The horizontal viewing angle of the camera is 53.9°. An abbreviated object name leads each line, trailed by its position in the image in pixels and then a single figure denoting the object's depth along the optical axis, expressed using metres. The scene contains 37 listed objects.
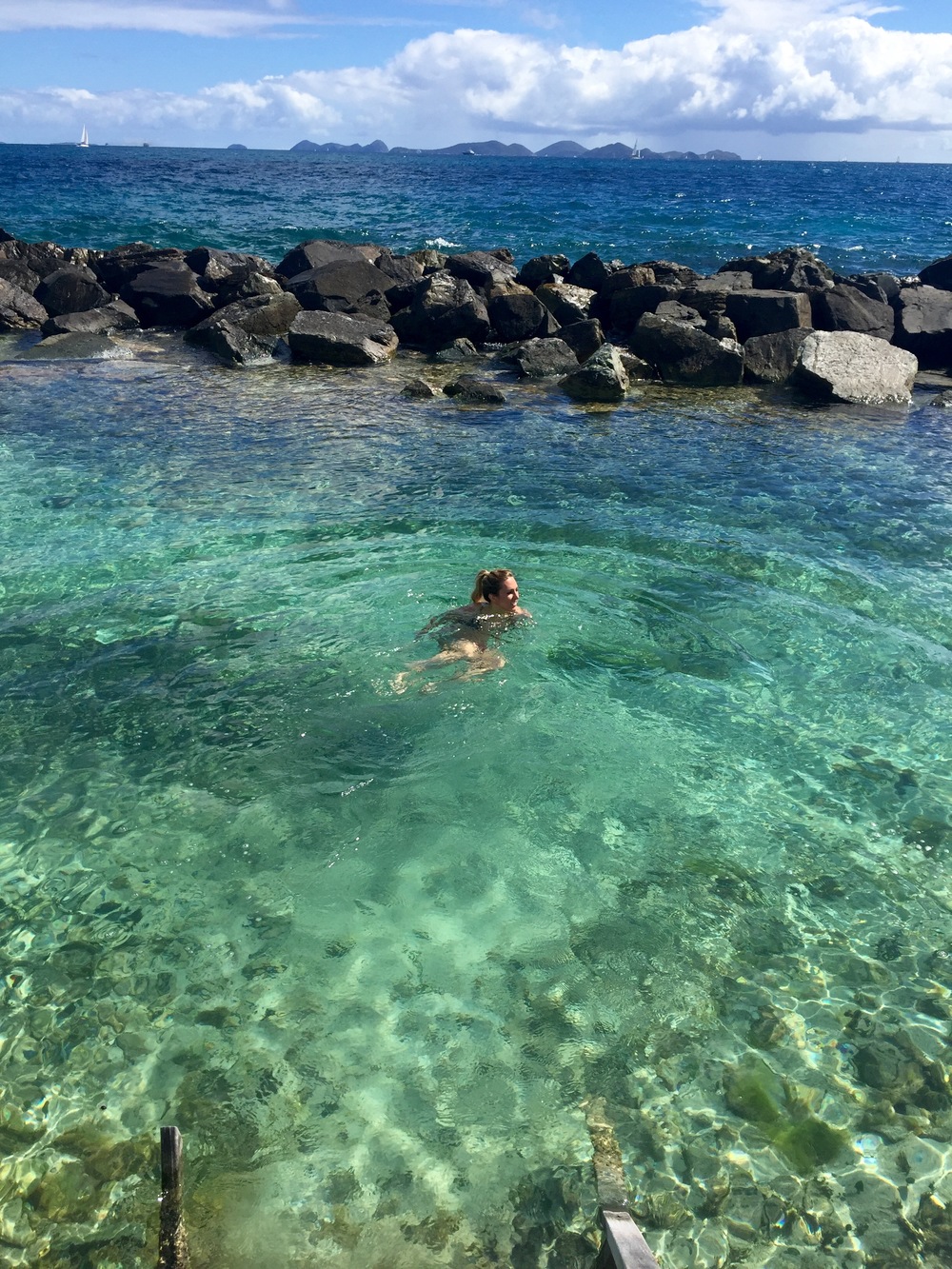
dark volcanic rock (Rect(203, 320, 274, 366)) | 19.08
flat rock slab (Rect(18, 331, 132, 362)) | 19.31
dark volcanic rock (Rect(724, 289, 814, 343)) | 19.36
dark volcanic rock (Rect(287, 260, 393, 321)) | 21.64
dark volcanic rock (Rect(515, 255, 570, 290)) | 24.95
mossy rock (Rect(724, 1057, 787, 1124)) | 4.35
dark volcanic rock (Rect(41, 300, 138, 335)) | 20.51
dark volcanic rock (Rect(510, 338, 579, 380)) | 18.41
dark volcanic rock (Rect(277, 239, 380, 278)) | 24.70
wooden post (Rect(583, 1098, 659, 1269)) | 3.19
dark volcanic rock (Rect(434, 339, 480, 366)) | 19.72
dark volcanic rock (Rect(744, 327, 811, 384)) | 18.06
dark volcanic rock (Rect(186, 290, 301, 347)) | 20.55
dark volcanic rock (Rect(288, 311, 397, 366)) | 18.89
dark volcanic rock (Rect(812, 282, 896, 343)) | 19.83
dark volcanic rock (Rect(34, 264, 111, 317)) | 22.48
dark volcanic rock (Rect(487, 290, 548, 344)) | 20.58
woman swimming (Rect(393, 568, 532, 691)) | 7.84
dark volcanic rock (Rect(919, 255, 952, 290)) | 24.11
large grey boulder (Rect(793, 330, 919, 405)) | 17.03
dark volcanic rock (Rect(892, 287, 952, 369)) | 19.81
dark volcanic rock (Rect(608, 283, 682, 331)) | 21.16
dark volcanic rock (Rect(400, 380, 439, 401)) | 16.86
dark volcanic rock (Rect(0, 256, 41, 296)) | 23.82
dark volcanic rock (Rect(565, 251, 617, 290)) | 24.19
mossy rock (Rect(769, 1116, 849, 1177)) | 4.17
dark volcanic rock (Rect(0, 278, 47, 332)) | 21.61
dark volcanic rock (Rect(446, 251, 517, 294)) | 23.33
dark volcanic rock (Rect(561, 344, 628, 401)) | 16.81
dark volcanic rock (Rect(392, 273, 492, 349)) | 20.38
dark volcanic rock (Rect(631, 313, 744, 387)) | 17.91
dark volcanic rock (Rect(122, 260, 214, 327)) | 21.95
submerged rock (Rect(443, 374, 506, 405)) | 16.56
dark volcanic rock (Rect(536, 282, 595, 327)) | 21.73
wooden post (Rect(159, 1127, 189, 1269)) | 3.28
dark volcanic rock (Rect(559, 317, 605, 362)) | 19.05
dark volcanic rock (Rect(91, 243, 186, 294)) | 24.08
